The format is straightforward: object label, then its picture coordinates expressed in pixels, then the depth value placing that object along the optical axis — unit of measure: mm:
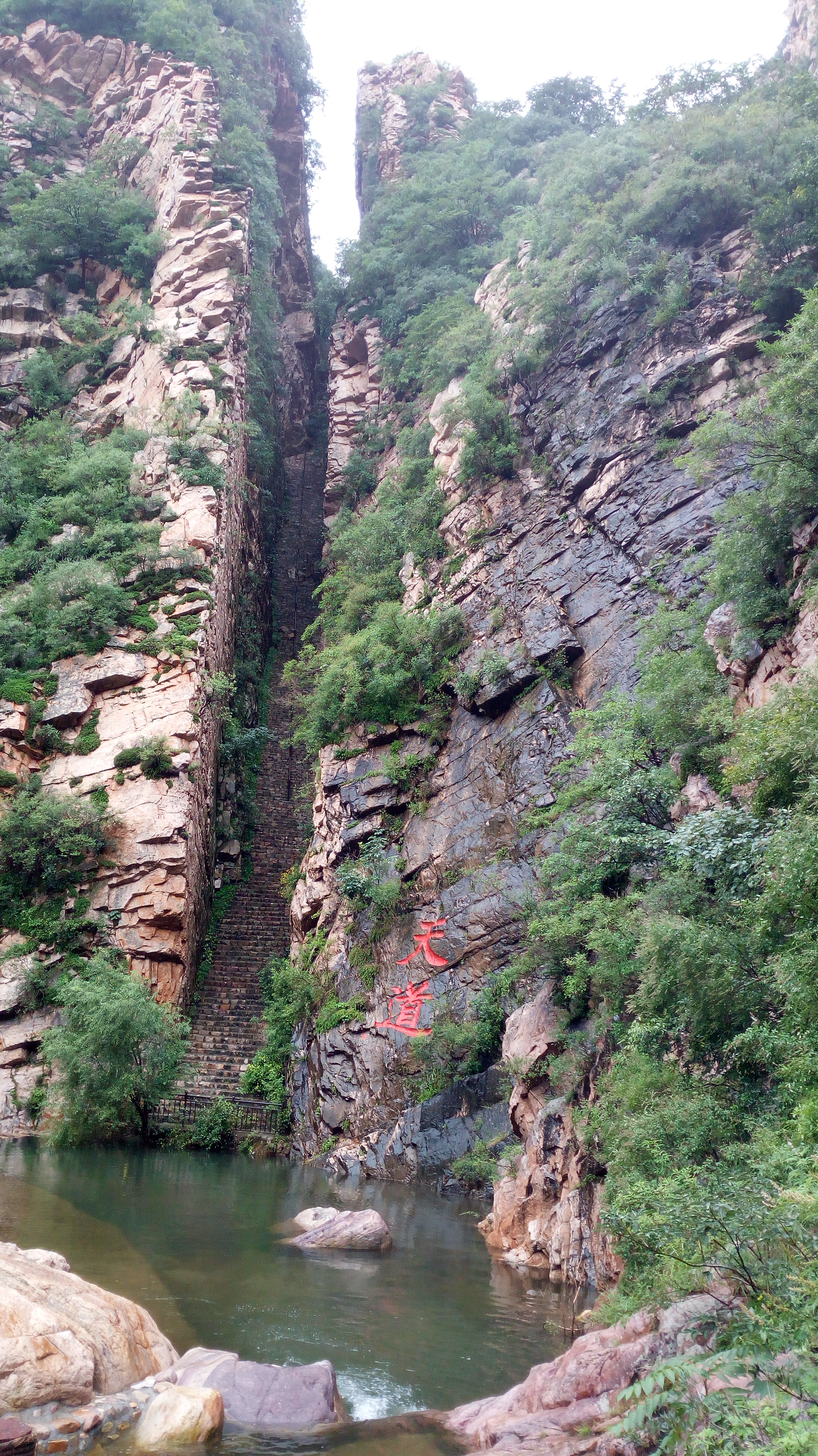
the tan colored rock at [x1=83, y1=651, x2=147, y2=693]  18656
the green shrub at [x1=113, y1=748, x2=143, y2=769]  17406
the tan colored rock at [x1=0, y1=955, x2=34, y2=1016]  15273
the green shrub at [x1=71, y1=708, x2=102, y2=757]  17859
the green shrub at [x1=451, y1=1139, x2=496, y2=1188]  11461
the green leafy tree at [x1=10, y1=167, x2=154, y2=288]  27203
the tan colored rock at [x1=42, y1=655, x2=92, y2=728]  18203
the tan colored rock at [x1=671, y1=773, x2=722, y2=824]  9594
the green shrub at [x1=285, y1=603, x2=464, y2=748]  18094
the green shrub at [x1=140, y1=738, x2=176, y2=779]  17266
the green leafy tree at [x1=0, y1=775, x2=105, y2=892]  16203
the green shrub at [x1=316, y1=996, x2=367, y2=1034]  15023
